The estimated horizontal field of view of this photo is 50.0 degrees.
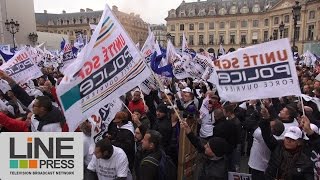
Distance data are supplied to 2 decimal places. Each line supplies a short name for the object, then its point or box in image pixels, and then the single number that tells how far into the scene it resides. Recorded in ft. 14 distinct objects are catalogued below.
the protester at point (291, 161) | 11.92
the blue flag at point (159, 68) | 31.65
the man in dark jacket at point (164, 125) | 17.57
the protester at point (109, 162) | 12.75
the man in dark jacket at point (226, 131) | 16.66
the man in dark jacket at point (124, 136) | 15.69
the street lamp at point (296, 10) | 53.82
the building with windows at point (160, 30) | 385.27
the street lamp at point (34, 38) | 108.78
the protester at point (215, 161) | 13.01
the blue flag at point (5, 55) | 43.05
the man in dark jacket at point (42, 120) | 14.28
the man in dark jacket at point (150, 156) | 12.59
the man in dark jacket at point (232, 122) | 17.55
